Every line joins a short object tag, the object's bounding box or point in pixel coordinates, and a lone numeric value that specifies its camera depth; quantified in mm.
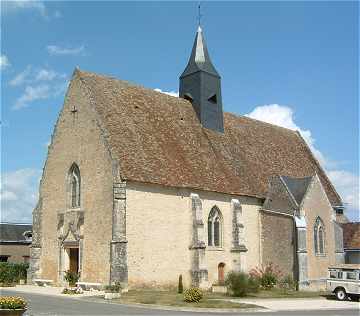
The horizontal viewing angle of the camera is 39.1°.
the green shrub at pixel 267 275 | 31438
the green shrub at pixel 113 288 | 24219
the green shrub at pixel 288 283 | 31845
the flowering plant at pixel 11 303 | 14293
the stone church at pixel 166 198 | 28219
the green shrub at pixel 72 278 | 29188
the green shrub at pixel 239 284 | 25688
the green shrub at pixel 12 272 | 33531
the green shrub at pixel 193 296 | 22300
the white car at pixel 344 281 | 26125
